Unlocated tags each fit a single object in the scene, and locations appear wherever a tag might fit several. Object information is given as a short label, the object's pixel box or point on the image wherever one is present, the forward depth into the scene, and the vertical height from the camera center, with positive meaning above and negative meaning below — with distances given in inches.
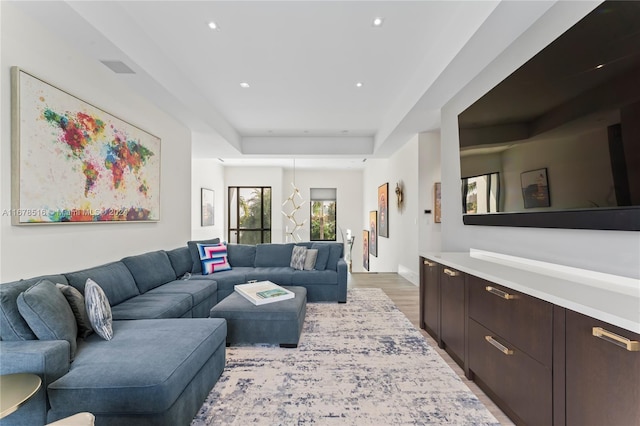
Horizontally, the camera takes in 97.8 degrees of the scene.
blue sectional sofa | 53.5 -32.2
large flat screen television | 52.2 +19.1
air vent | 99.1 +53.9
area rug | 67.4 -49.2
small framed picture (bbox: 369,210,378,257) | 299.3 -21.8
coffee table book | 111.0 -33.6
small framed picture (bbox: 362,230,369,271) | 339.3 -45.7
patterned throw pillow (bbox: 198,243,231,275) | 158.4 -25.7
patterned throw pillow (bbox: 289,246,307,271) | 166.6 -26.4
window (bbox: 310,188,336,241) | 353.1 -0.8
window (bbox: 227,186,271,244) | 328.5 -0.4
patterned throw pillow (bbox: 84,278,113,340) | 72.0 -25.5
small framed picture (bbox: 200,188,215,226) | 269.0 +8.0
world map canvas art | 76.0 +18.4
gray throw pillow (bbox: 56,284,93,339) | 73.0 -24.9
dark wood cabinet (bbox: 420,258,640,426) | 41.1 -28.2
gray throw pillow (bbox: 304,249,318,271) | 163.9 -27.5
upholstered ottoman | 103.1 -41.1
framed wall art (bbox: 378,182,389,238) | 256.9 +3.0
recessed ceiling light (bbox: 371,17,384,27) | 92.5 +64.4
